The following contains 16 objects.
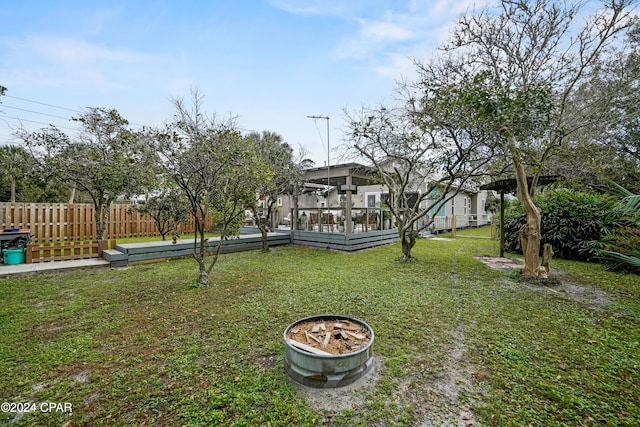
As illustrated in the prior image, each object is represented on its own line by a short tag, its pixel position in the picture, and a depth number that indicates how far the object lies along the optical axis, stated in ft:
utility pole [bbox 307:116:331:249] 31.10
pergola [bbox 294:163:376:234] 29.30
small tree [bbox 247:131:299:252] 28.19
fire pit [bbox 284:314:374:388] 7.02
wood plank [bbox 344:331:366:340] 8.21
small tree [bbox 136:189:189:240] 32.32
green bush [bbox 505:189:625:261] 22.74
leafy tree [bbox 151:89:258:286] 14.87
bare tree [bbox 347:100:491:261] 19.39
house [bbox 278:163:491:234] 30.09
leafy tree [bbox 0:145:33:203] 26.66
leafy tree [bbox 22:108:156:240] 25.49
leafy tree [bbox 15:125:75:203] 25.93
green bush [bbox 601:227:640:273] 9.66
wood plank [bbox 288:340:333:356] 7.36
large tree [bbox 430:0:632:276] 15.33
